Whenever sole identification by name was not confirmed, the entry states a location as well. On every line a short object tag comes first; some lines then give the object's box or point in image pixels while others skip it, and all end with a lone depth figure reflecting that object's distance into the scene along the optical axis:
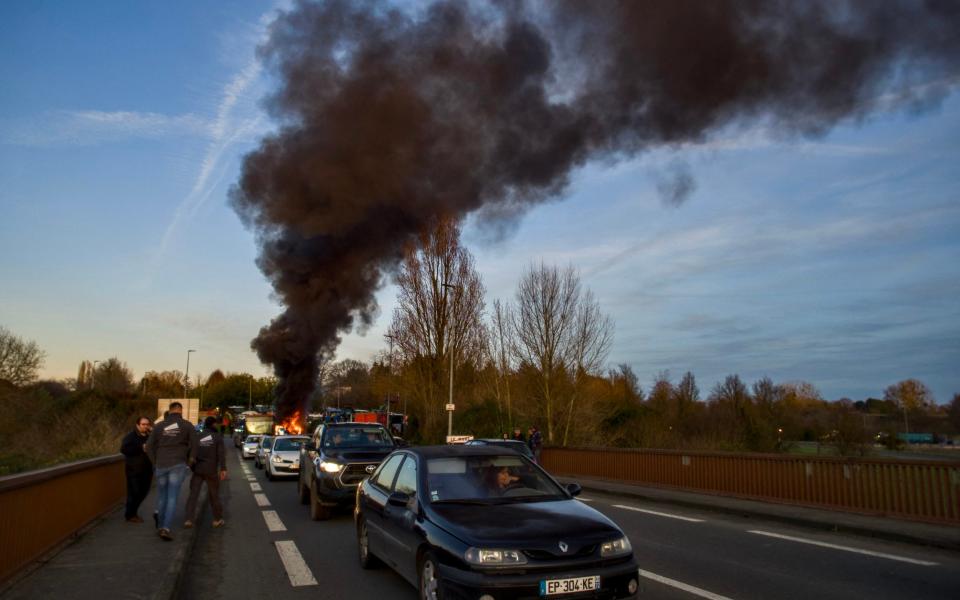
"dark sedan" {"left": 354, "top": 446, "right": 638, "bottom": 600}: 4.68
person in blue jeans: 9.05
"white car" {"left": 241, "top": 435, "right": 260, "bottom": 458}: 33.96
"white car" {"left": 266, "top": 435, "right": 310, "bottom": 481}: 20.14
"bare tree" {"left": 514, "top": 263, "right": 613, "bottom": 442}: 29.02
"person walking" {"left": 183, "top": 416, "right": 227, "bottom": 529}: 10.48
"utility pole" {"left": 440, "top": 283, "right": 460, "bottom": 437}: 37.71
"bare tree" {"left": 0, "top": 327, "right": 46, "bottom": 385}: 34.38
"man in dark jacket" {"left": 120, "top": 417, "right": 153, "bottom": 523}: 10.30
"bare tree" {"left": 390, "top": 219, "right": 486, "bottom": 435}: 39.22
